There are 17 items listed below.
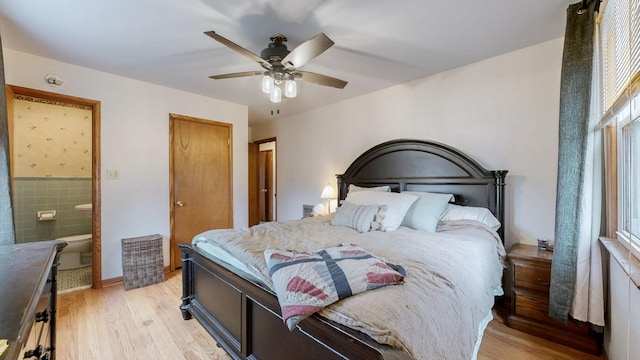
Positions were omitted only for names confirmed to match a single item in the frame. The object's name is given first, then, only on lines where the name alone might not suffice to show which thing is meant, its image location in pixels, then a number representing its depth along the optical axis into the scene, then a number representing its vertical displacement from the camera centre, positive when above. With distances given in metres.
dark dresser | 0.67 -0.38
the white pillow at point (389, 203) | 2.39 -0.25
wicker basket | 2.98 -0.95
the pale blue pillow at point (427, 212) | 2.38 -0.31
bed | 0.96 -0.54
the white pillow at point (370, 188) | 3.05 -0.13
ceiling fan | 1.83 +0.86
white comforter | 0.93 -0.48
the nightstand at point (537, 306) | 1.86 -1.01
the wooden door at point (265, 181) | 5.96 -0.06
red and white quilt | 1.04 -0.43
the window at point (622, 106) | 1.26 +0.37
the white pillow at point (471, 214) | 2.36 -0.34
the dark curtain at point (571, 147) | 1.74 +0.20
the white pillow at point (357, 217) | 2.36 -0.36
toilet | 3.50 -0.99
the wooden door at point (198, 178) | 3.62 +0.01
